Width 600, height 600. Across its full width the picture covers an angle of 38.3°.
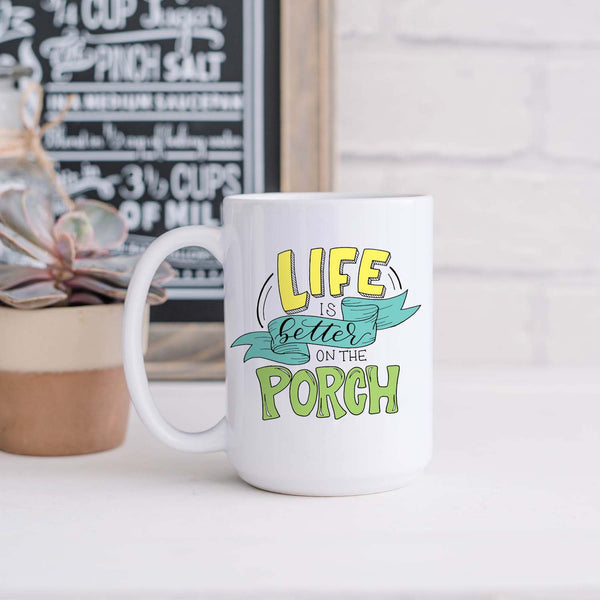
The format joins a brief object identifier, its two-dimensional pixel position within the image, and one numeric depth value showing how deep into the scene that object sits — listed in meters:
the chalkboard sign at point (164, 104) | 0.79
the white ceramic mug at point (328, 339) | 0.48
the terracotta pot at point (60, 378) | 0.57
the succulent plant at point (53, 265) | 0.58
